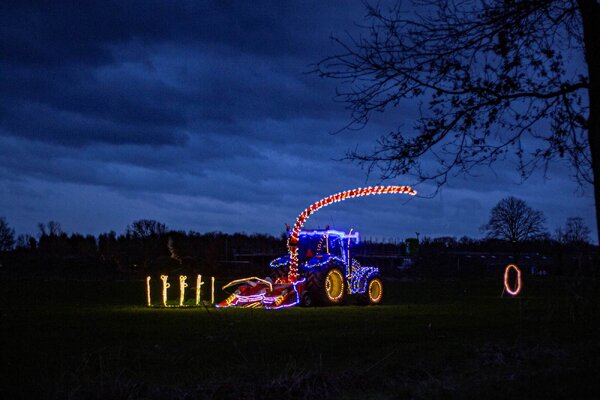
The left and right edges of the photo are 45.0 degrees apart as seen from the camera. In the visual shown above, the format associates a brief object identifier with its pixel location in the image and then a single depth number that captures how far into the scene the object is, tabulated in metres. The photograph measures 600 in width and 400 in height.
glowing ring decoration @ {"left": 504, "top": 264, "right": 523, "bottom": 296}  32.44
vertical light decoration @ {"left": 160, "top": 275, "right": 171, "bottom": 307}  25.21
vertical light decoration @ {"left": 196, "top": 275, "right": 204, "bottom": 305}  24.39
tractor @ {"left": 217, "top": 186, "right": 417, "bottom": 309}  25.70
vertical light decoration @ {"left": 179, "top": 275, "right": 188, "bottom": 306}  25.66
